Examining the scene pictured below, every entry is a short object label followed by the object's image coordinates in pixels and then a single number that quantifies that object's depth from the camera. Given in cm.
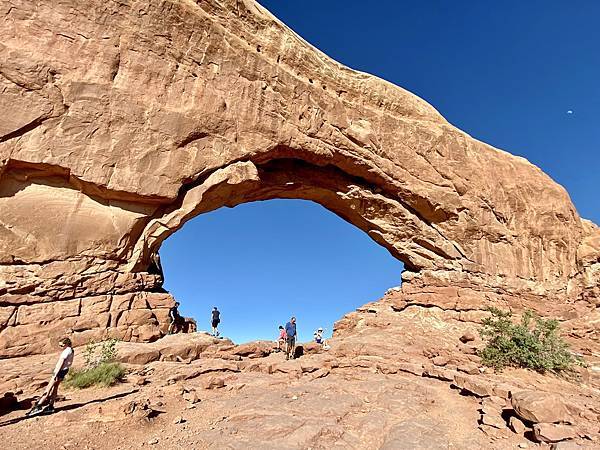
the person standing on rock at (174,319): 1466
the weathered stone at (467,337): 1716
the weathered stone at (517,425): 737
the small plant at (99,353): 1041
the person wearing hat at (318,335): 1889
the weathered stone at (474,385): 966
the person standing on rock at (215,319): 1892
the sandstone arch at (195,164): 1244
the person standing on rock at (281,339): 1709
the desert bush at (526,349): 1373
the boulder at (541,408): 735
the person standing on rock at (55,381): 733
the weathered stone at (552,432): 677
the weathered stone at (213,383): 962
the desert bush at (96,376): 933
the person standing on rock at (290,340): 1459
